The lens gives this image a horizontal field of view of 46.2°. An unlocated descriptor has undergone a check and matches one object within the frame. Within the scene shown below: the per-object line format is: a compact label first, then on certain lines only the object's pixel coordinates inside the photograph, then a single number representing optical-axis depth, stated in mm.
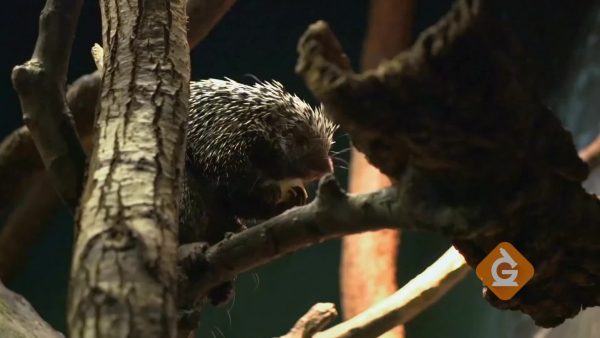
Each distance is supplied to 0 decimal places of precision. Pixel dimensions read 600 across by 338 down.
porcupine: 1357
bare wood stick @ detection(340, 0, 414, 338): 2047
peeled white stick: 1598
